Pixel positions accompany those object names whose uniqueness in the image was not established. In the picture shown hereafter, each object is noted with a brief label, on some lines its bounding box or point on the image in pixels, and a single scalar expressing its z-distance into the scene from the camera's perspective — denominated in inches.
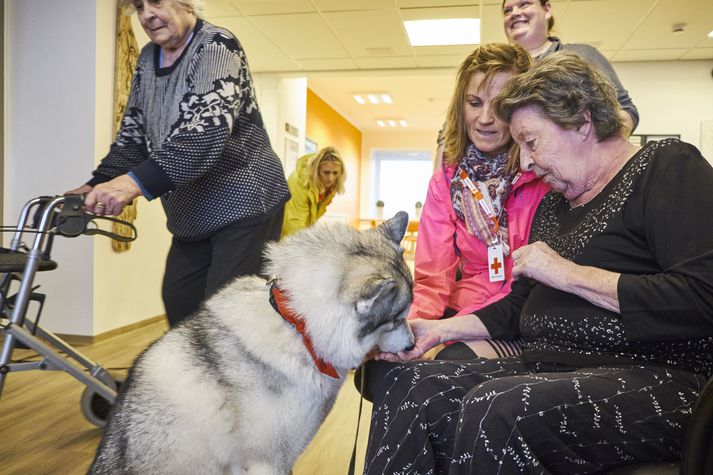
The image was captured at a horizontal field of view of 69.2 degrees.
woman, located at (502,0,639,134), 100.2
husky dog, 47.7
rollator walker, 63.1
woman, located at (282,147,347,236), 173.2
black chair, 34.5
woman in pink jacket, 67.6
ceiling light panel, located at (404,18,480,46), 206.8
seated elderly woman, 39.9
